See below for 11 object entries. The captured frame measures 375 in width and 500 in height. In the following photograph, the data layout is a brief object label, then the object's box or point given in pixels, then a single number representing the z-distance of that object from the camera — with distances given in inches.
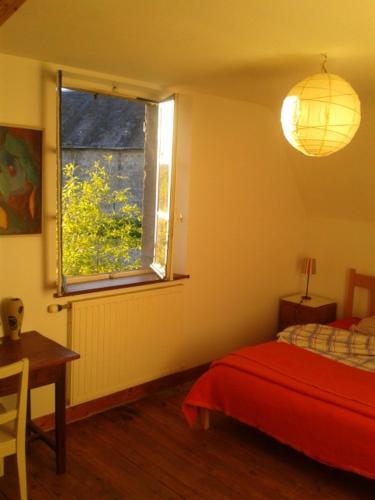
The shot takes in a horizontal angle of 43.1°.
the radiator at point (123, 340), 119.5
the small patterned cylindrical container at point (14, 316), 103.3
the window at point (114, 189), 124.6
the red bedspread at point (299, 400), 94.6
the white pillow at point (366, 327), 141.7
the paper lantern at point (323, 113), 82.9
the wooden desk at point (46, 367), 92.5
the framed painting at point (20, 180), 103.3
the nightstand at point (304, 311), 164.7
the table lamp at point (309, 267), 173.5
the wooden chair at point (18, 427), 82.0
